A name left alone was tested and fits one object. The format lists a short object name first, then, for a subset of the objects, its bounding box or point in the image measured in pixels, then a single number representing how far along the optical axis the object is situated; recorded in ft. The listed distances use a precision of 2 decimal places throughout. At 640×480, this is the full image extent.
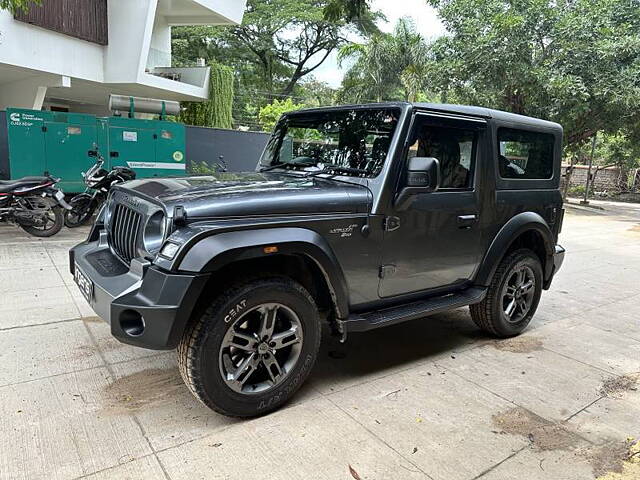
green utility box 28.53
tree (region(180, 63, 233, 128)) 54.24
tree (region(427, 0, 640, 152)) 47.47
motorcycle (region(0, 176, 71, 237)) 23.48
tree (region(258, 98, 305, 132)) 72.03
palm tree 71.46
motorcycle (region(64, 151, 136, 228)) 27.45
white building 36.76
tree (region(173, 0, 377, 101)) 83.66
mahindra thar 8.45
